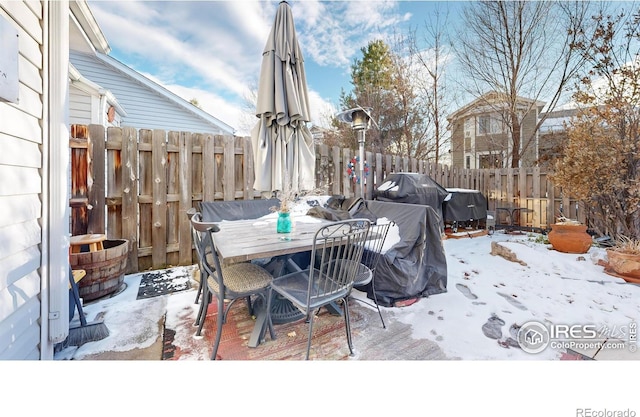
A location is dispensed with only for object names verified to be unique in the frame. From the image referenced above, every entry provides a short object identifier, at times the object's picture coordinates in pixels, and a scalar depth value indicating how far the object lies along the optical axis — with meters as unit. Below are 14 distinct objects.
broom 1.90
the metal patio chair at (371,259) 2.18
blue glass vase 2.28
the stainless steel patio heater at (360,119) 3.98
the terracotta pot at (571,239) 4.11
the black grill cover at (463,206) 5.71
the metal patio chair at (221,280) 1.74
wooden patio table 1.69
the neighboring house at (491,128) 8.18
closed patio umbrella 2.64
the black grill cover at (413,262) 2.61
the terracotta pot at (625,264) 3.09
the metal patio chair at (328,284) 1.70
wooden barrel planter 2.53
